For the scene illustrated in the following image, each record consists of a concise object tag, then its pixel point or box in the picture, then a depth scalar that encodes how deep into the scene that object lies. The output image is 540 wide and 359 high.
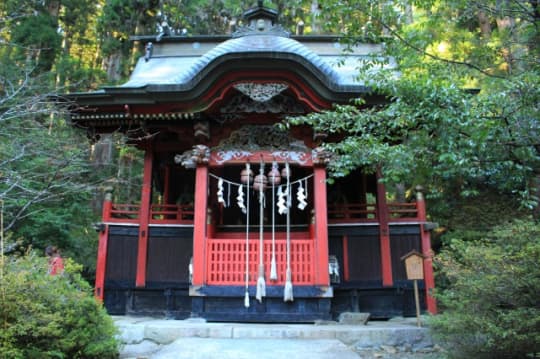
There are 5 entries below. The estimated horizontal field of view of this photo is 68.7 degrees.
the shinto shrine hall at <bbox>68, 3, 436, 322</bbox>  6.67
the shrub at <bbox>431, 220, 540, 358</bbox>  3.64
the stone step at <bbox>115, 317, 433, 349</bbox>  5.50
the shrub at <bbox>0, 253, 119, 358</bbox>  3.48
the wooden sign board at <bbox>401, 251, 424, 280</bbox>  6.64
